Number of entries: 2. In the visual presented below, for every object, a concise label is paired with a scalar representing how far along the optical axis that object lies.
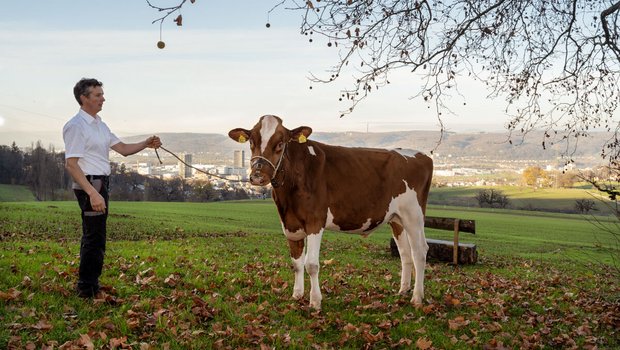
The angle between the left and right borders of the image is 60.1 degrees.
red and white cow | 8.48
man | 7.57
